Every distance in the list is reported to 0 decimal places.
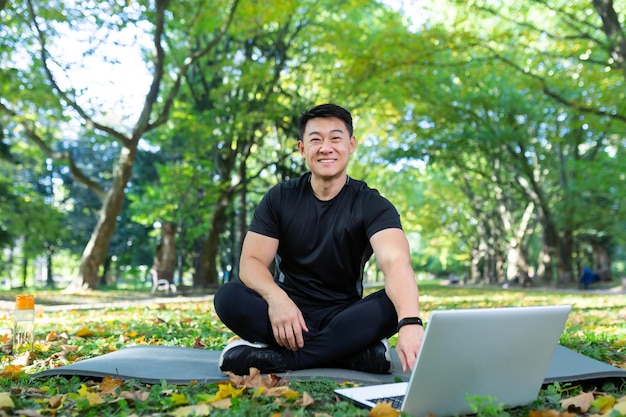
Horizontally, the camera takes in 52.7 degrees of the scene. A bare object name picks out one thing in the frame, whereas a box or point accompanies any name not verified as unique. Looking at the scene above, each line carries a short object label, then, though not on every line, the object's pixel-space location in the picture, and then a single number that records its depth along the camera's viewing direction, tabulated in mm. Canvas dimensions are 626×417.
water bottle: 4604
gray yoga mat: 3350
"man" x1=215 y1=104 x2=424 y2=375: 3535
